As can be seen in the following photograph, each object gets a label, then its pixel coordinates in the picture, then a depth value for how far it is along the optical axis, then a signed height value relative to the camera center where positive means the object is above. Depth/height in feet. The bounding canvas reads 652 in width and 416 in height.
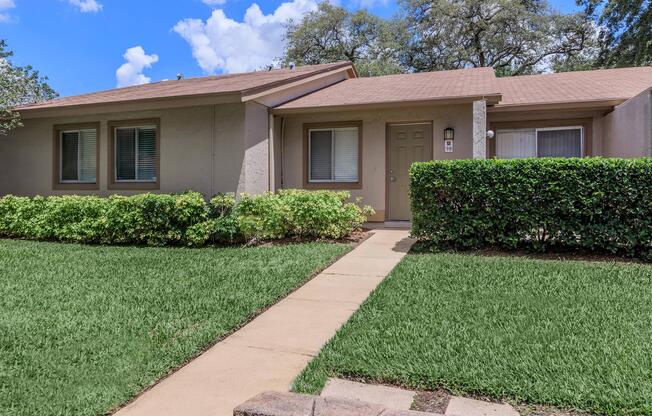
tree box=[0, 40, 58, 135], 36.24 +11.37
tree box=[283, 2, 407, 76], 101.35 +39.99
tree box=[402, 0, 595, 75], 85.35 +34.34
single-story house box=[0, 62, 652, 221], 32.04 +5.98
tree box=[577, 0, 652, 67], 64.80 +27.46
